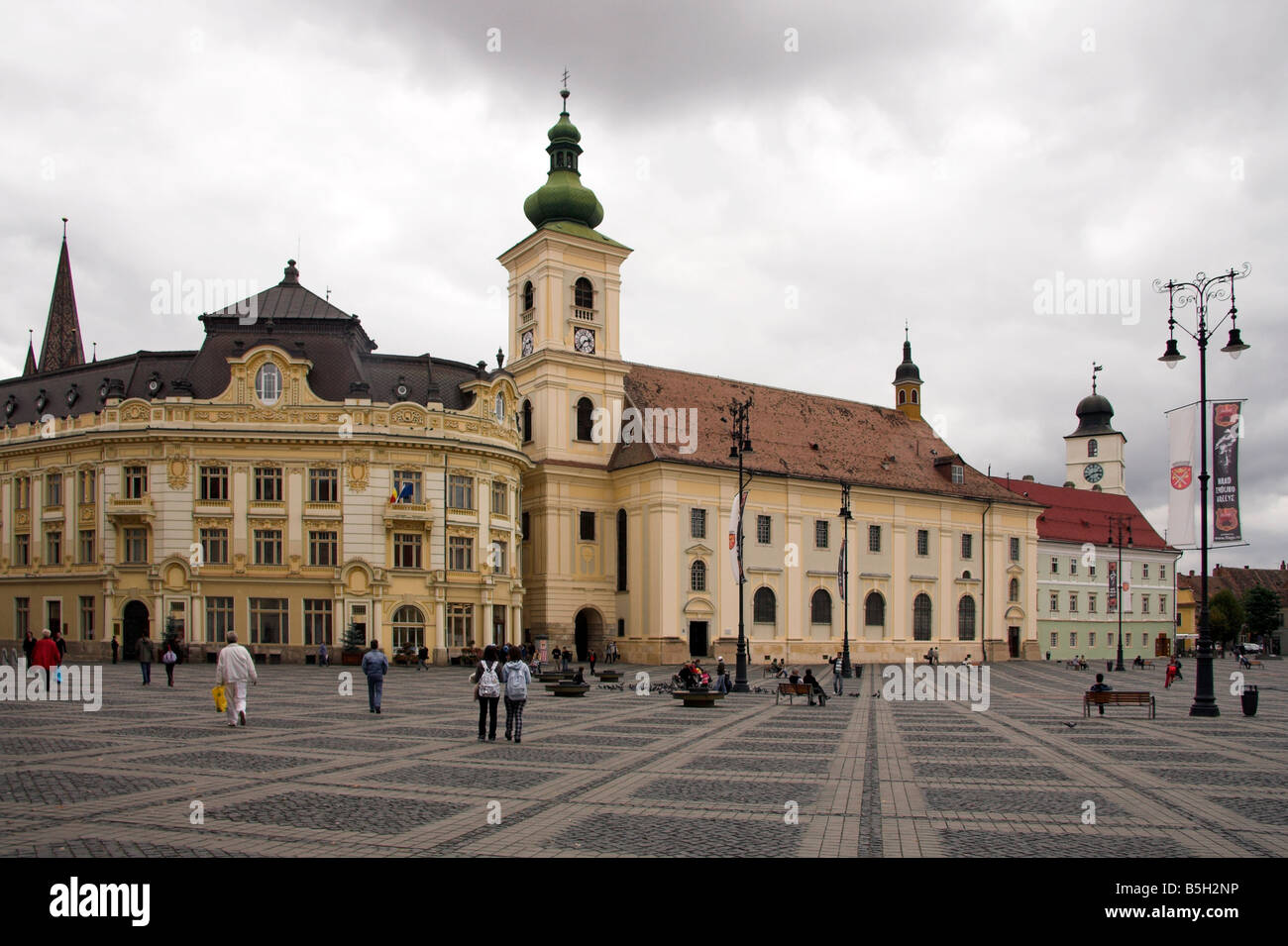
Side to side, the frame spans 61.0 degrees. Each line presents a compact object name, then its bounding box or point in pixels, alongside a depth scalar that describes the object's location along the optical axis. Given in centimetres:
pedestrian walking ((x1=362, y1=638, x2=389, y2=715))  2541
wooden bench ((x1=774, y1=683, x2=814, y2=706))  3180
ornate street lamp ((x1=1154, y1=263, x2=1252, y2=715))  2678
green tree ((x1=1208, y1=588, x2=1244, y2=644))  13412
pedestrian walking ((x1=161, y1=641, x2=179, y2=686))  3237
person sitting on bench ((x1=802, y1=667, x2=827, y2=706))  3161
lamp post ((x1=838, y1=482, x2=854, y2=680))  4397
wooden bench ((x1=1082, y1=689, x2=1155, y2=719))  2844
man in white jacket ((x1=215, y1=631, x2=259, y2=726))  2122
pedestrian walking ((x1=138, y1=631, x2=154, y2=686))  3298
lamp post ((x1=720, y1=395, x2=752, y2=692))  3716
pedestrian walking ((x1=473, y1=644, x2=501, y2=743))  2003
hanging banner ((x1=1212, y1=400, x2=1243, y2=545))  2706
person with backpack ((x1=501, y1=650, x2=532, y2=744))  1984
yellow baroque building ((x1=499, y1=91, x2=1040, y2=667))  6419
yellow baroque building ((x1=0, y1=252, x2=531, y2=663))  5175
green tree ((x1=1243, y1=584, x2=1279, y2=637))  12875
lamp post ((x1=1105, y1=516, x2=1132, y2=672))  9900
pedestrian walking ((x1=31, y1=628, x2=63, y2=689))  2800
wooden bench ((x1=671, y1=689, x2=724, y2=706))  2991
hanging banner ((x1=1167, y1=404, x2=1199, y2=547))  2681
